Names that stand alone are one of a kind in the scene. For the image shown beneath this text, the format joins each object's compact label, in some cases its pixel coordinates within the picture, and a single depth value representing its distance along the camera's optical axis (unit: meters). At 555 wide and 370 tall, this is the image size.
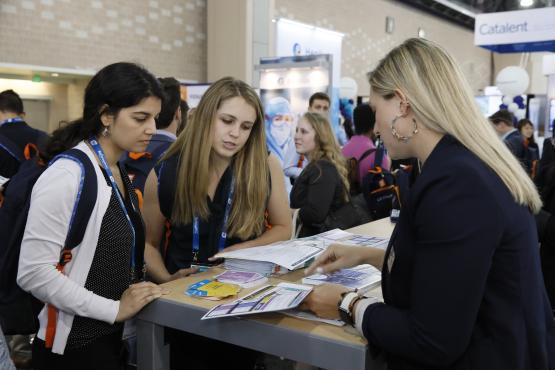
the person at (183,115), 3.68
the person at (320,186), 3.08
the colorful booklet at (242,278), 1.53
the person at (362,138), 3.86
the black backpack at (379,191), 3.46
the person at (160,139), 2.68
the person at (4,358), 1.01
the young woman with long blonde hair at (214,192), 1.90
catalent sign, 7.88
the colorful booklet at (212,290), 1.42
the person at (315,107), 5.27
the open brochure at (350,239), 1.98
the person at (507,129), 6.52
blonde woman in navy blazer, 0.95
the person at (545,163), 2.40
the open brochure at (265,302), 1.24
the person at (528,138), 7.73
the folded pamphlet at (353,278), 1.54
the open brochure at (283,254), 1.58
